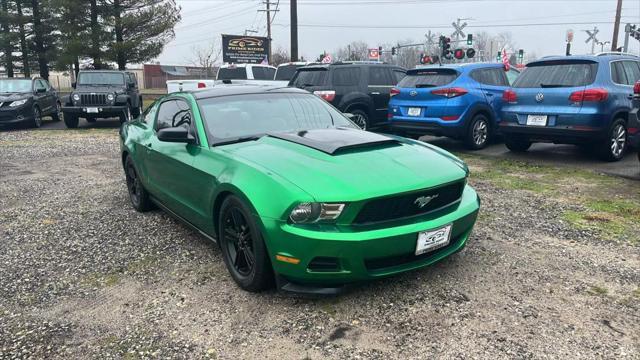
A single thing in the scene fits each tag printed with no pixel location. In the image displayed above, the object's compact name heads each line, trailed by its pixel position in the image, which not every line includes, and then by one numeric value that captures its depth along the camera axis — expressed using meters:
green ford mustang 3.09
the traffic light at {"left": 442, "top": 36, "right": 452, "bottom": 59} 25.71
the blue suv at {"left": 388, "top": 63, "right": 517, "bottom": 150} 8.90
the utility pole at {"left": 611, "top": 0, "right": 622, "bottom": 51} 29.34
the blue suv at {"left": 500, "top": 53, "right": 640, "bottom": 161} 7.39
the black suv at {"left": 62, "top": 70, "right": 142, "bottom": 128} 14.51
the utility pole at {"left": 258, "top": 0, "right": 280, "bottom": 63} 40.36
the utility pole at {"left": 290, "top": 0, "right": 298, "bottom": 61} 24.70
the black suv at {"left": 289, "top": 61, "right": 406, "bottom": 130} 10.39
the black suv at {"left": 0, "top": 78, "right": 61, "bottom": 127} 14.23
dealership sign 37.59
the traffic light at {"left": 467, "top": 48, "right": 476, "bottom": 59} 24.24
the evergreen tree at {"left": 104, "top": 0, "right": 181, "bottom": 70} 24.97
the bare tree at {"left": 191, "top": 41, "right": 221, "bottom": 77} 56.15
